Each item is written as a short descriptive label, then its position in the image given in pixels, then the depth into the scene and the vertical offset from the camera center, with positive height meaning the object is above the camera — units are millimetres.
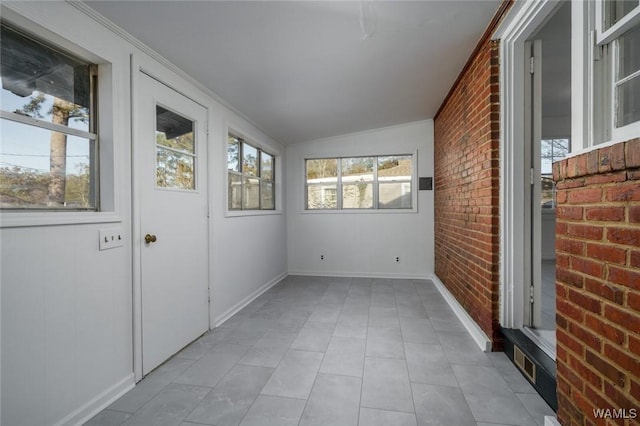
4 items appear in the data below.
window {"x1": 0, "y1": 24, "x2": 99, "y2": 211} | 1408 +480
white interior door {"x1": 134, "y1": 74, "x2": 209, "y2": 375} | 2080 -58
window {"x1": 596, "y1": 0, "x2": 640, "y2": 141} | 1148 +633
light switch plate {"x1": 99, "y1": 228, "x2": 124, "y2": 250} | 1767 -169
